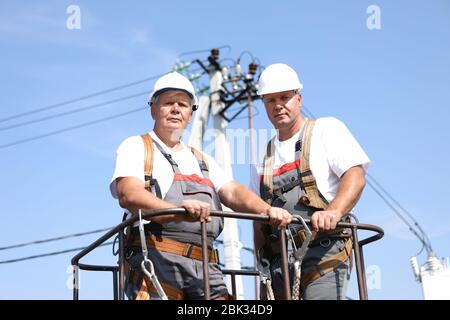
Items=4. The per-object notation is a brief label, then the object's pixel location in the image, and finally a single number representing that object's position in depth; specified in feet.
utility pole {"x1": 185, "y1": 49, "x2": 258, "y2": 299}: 60.13
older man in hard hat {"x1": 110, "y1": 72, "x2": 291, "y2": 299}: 14.29
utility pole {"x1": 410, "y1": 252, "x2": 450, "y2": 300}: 44.06
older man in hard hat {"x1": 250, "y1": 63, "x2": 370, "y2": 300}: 15.17
